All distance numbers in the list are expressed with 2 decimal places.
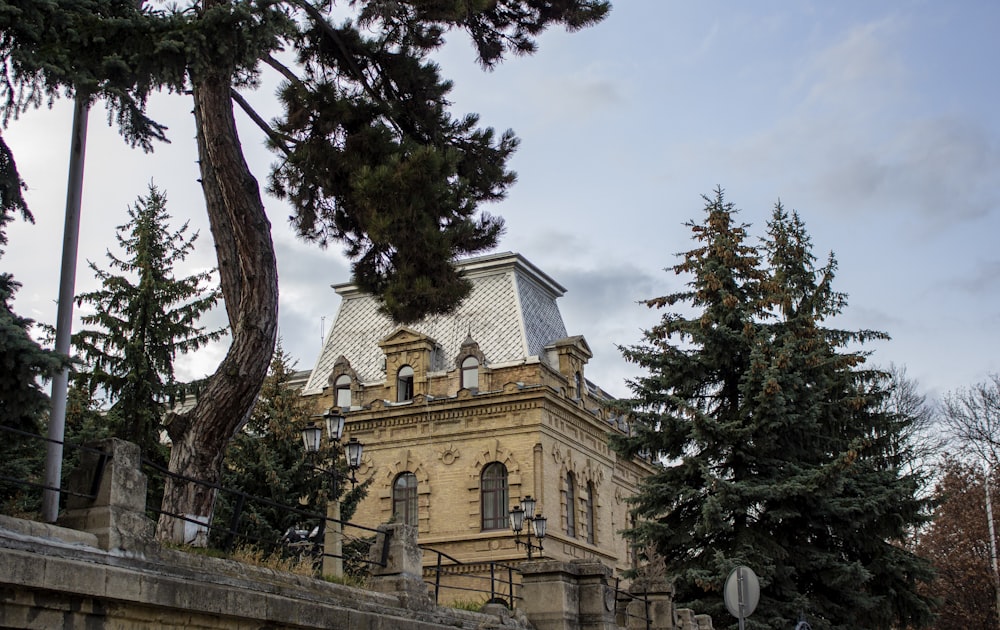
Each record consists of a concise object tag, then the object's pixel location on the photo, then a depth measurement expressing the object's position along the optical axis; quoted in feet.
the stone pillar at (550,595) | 52.42
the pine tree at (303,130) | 36.63
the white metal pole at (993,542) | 112.99
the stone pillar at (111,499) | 29.48
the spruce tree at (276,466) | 87.76
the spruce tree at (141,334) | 88.43
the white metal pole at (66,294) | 35.68
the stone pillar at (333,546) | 54.28
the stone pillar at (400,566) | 42.96
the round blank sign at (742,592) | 47.29
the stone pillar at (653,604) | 62.80
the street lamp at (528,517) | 88.17
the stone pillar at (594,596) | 53.67
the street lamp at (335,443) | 63.63
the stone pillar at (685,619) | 66.33
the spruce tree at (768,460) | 81.05
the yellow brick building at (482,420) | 119.85
